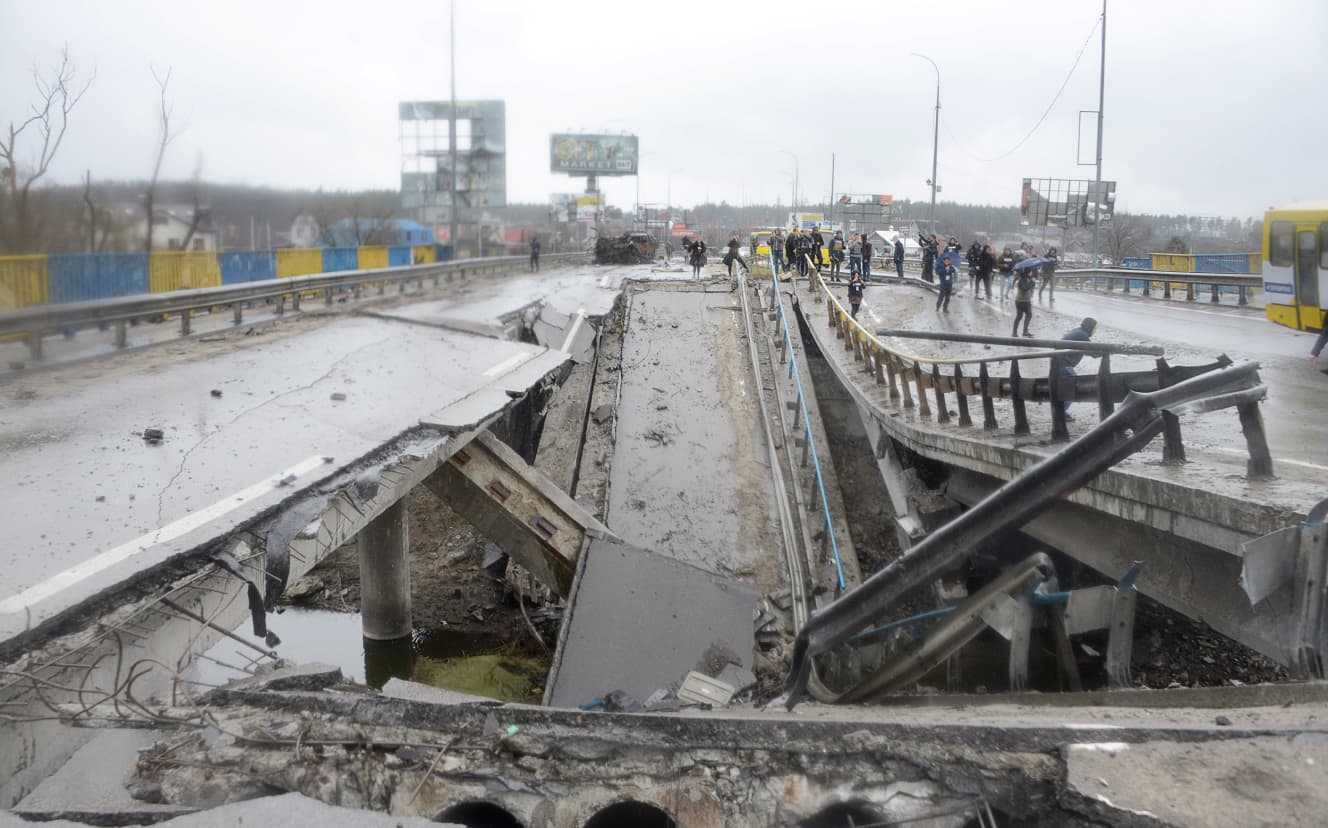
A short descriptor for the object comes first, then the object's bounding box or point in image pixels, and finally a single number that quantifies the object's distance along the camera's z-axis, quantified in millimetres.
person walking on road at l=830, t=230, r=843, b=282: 35438
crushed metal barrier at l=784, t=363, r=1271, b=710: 5621
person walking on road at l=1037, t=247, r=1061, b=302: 30380
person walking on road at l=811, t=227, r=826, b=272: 36688
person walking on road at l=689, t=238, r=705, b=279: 33625
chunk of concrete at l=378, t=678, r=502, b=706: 5793
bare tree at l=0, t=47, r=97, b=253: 9695
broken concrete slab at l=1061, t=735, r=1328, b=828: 3395
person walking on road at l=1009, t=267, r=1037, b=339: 19984
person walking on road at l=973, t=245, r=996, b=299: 30453
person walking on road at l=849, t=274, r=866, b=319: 25422
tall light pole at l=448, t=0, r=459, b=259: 38531
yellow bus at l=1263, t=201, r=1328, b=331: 17812
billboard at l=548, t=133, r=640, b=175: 101250
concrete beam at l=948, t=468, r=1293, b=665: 6109
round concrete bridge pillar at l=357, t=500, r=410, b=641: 12500
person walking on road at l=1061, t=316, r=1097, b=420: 10828
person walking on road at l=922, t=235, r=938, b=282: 32125
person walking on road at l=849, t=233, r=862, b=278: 28922
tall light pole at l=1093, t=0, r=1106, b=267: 32688
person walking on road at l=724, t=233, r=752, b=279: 30298
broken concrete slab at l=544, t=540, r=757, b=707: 8523
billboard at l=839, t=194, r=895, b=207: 56406
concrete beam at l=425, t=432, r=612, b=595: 10430
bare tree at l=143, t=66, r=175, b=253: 11016
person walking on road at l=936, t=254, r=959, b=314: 26438
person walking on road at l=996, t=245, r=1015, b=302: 28094
